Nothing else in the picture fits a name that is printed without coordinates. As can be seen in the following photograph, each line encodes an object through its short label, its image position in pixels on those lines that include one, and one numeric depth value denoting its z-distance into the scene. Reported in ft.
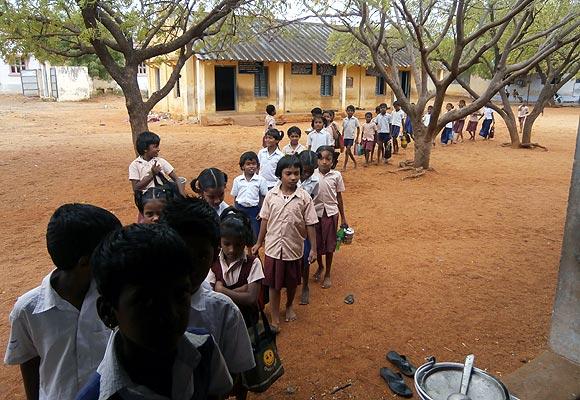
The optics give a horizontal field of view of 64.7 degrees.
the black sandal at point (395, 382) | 9.94
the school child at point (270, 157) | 17.69
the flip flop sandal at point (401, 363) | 10.69
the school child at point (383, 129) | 36.10
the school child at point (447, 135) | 48.88
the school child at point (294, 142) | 19.85
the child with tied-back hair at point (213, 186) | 10.83
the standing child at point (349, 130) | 33.96
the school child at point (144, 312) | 3.41
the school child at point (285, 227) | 12.09
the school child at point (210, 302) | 5.65
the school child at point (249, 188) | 14.60
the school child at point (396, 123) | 41.37
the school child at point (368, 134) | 35.29
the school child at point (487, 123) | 53.83
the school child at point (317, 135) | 24.94
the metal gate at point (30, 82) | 108.37
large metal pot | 6.45
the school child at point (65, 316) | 5.24
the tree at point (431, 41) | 28.73
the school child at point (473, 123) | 52.90
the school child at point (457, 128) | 51.65
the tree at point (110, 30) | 23.06
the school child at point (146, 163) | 14.35
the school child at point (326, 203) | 14.57
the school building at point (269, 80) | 64.23
